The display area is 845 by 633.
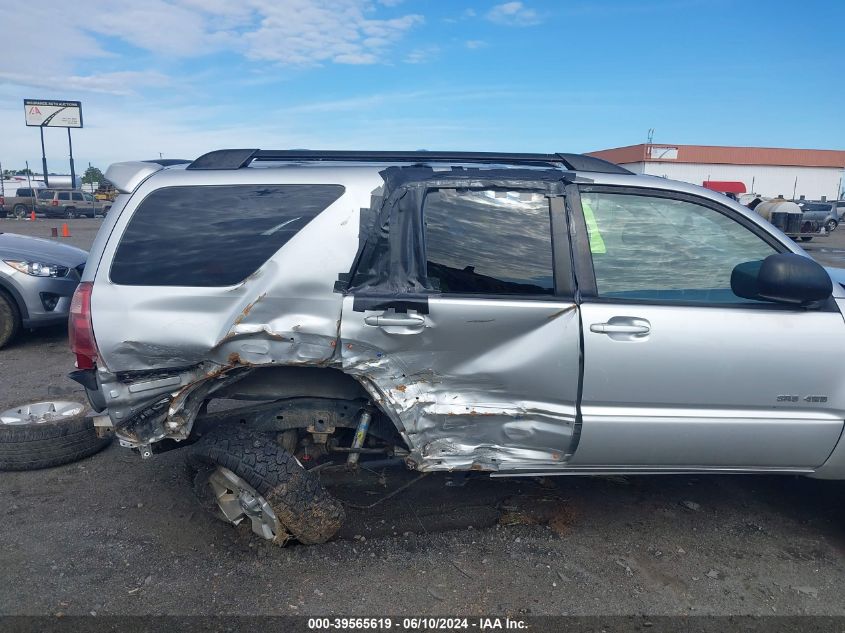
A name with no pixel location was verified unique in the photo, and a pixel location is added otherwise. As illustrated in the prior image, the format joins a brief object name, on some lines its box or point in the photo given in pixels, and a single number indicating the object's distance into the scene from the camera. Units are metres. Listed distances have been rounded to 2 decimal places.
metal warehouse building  52.07
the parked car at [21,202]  35.69
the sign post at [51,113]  56.88
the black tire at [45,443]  4.16
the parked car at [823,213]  25.83
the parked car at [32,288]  6.77
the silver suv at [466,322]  3.08
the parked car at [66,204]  35.81
